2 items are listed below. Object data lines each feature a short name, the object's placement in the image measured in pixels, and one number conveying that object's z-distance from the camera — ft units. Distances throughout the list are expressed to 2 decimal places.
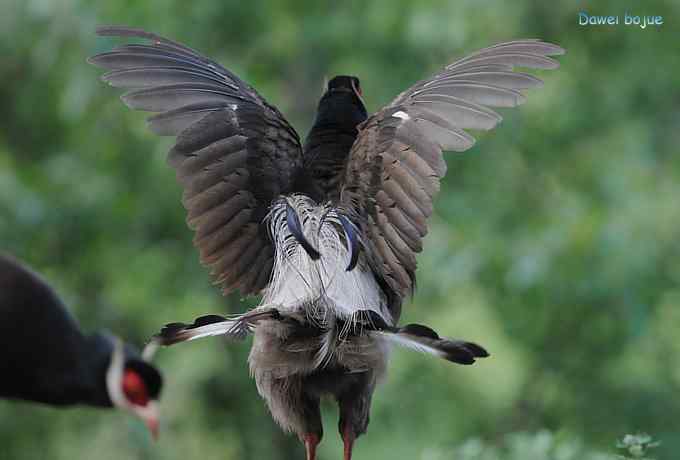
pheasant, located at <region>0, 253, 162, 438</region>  25.50
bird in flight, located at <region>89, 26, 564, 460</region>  24.86
